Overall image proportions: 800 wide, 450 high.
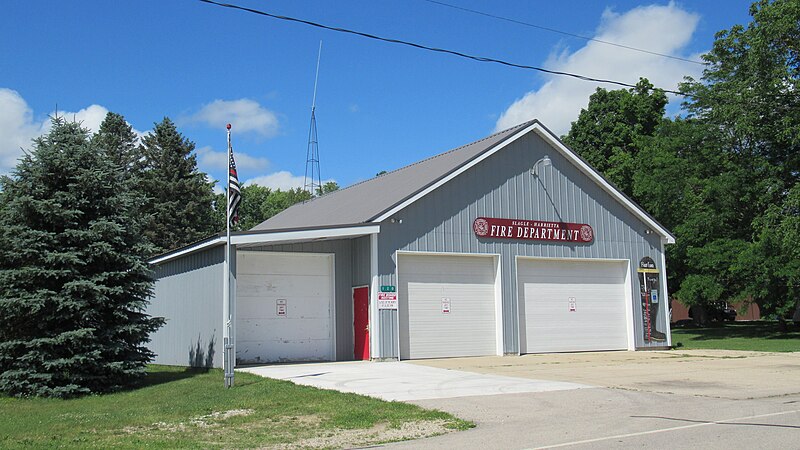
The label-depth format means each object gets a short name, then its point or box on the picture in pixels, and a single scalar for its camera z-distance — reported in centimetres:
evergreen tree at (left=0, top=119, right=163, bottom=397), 1516
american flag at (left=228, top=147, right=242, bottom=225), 1555
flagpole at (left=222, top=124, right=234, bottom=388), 1485
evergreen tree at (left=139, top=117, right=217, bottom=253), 5025
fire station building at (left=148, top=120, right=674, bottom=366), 2095
